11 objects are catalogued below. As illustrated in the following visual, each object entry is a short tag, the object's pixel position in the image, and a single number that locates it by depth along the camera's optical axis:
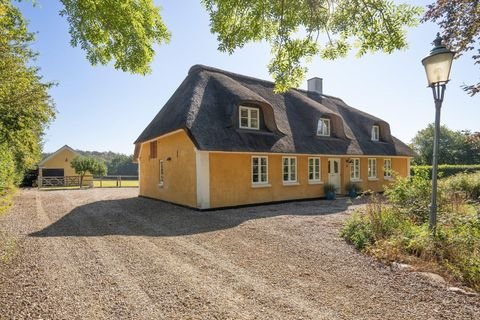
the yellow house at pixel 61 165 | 28.91
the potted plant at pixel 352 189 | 16.44
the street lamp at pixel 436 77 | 5.35
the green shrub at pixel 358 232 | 5.96
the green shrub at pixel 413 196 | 7.02
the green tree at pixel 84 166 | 27.19
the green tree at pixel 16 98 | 7.76
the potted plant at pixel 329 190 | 15.09
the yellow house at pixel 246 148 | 11.67
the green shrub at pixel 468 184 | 12.88
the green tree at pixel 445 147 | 46.50
